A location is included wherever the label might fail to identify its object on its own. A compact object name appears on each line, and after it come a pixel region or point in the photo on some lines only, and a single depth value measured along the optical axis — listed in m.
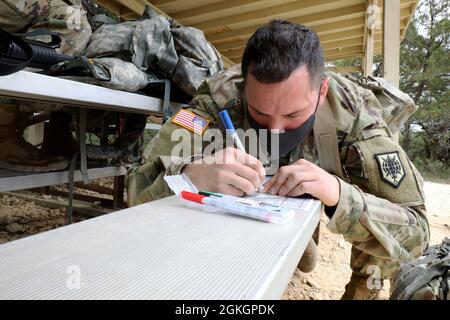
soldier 0.75
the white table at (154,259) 0.29
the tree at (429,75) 8.15
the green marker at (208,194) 0.67
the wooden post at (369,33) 2.85
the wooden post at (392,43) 1.68
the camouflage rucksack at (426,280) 0.68
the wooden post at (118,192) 2.54
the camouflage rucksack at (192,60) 1.48
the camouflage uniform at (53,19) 1.08
